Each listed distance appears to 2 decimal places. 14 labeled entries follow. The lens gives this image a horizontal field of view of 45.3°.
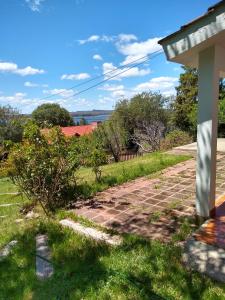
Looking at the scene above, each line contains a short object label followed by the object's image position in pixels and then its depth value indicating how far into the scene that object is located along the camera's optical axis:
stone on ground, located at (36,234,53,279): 3.10
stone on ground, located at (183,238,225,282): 2.82
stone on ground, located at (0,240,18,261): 3.60
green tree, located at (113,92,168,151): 29.17
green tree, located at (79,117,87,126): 75.94
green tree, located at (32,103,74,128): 56.59
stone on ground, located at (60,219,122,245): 3.67
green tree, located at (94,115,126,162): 19.09
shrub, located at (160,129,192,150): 15.66
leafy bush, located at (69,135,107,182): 5.72
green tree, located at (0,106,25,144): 33.25
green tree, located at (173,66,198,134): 21.06
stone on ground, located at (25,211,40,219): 4.95
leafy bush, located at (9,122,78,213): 5.02
